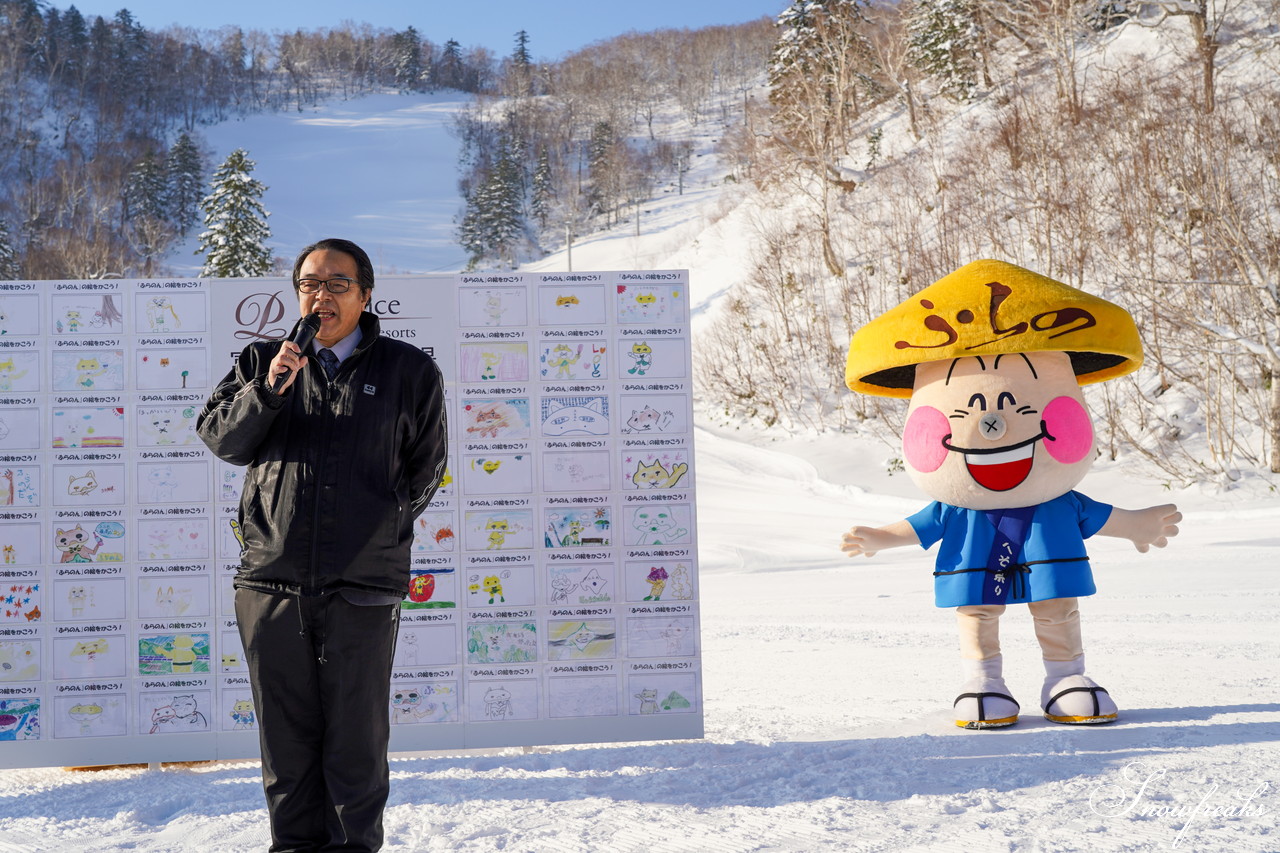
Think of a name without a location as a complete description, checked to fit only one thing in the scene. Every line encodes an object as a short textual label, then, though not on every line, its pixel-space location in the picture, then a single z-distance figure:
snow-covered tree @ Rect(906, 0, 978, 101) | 27.56
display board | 3.81
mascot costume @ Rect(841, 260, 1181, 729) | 3.90
